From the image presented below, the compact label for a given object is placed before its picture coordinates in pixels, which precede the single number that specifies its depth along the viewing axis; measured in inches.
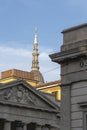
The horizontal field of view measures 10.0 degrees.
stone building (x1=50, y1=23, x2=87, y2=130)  924.6
